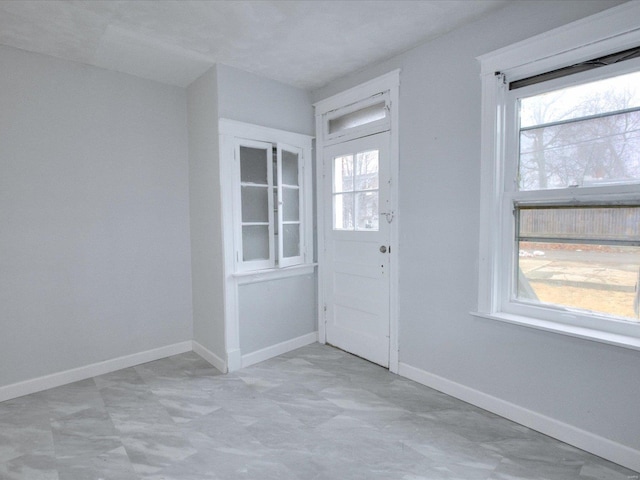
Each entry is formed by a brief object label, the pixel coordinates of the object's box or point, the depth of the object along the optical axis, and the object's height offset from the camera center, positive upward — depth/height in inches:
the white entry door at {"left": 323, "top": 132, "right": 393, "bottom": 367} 126.0 -8.4
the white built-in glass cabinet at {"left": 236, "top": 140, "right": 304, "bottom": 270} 131.9 +8.0
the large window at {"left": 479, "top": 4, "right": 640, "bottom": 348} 77.7 +8.4
